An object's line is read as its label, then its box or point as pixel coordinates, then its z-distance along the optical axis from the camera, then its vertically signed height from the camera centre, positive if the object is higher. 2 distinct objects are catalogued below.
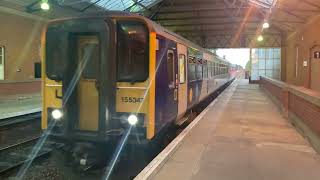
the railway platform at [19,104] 10.02 -1.16
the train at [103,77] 4.53 +0.03
